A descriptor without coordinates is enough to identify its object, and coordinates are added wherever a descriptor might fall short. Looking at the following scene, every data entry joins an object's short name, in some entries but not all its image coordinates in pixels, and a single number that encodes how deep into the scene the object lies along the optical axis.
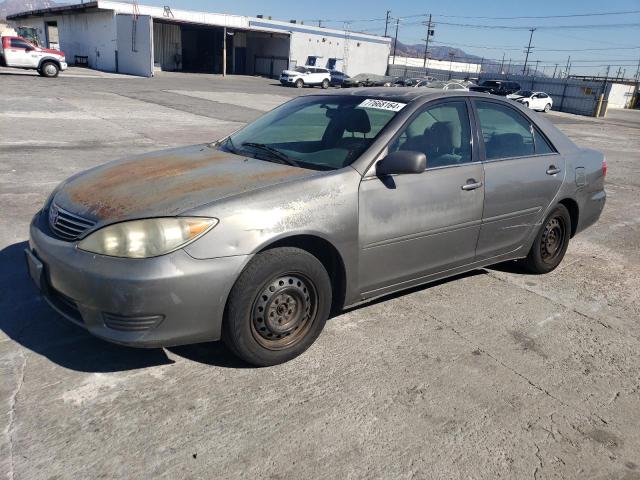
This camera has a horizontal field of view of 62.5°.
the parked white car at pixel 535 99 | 35.57
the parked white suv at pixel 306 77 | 41.44
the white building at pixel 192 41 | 42.16
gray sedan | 2.60
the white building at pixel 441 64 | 88.00
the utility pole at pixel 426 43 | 76.25
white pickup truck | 27.19
